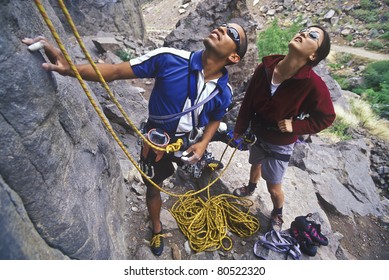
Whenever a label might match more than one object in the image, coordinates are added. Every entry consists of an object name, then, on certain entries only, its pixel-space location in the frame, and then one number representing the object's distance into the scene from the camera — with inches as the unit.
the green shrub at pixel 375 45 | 682.8
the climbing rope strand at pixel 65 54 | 49.1
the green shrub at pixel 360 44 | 713.0
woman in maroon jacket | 92.7
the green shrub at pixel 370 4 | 805.9
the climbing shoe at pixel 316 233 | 120.3
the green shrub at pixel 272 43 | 379.2
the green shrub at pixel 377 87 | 409.4
